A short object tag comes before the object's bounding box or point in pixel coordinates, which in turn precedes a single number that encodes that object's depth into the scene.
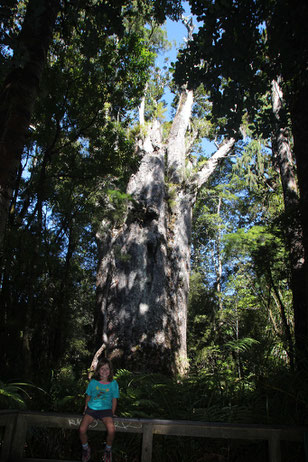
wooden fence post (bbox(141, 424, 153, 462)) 2.57
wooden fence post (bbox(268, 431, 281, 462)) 2.51
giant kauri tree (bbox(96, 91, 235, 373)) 7.63
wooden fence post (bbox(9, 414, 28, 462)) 2.59
